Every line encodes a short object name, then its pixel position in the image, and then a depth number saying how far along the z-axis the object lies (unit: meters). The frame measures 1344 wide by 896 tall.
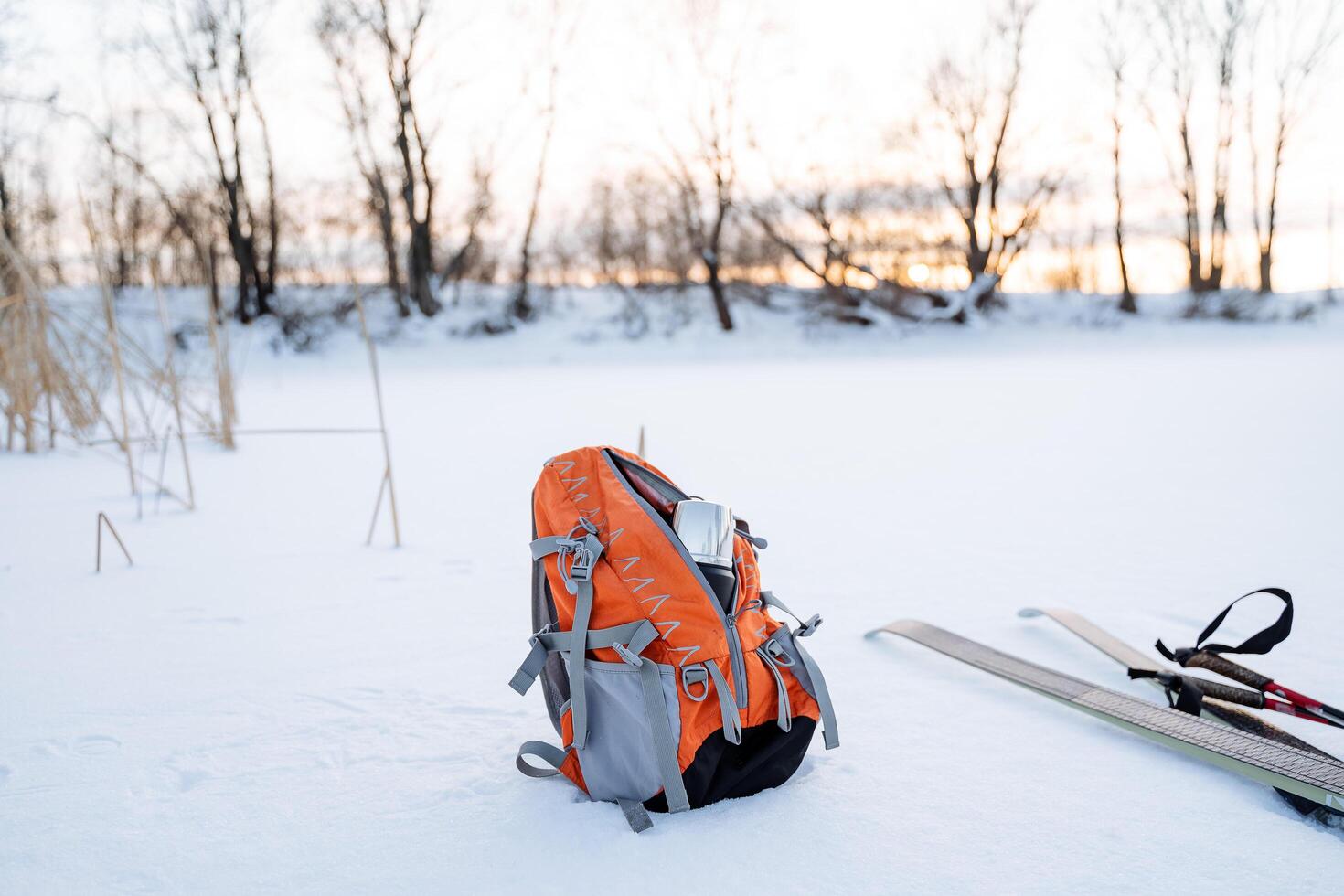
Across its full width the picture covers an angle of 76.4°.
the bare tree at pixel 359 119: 12.92
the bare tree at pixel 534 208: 13.74
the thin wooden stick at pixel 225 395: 4.70
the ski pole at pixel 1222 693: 1.54
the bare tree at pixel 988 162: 13.20
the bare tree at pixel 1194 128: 14.05
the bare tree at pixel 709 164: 13.30
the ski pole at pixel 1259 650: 1.52
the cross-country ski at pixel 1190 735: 1.30
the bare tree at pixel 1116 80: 13.91
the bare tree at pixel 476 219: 13.92
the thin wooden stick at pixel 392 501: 2.85
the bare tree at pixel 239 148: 12.95
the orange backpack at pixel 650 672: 1.26
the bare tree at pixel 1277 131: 13.77
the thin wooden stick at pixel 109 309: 3.09
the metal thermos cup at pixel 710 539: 1.31
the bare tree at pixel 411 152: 13.10
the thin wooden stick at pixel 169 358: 3.28
